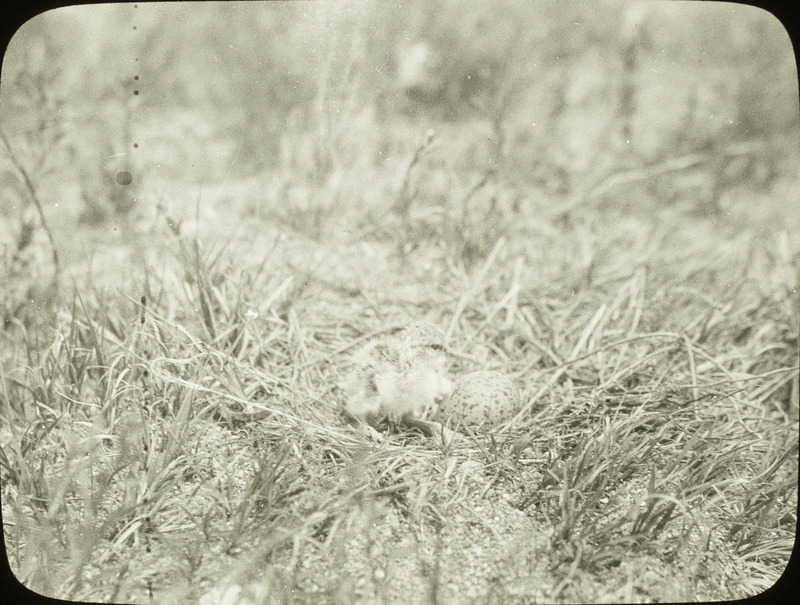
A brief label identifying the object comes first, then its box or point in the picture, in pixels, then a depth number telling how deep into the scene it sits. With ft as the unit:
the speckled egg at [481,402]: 2.96
